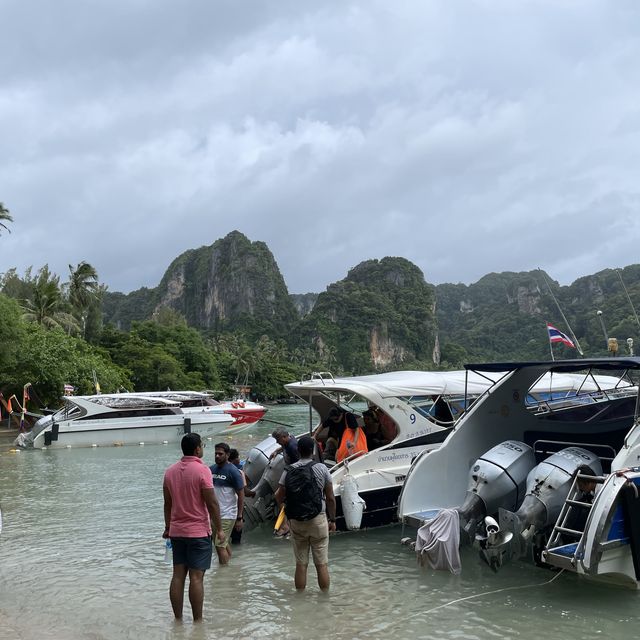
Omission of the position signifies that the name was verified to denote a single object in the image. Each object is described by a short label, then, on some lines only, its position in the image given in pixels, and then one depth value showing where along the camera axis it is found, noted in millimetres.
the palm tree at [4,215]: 35625
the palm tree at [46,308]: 43562
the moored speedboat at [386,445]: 9062
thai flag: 13305
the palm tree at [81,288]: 51938
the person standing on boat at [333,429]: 10320
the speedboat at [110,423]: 24594
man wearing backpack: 6281
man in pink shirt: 5418
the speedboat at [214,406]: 28781
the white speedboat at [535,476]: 6035
